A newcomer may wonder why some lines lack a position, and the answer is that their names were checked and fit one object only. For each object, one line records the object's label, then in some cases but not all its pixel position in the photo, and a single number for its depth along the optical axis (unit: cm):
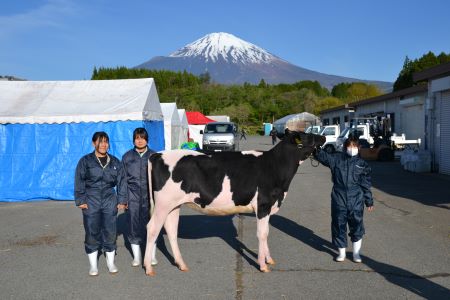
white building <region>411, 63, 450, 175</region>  1518
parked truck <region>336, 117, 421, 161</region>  2162
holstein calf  527
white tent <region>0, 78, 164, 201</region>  1100
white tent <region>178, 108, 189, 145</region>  2516
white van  2362
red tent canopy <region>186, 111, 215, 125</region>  4119
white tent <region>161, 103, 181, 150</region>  2075
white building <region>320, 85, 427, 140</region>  2412
